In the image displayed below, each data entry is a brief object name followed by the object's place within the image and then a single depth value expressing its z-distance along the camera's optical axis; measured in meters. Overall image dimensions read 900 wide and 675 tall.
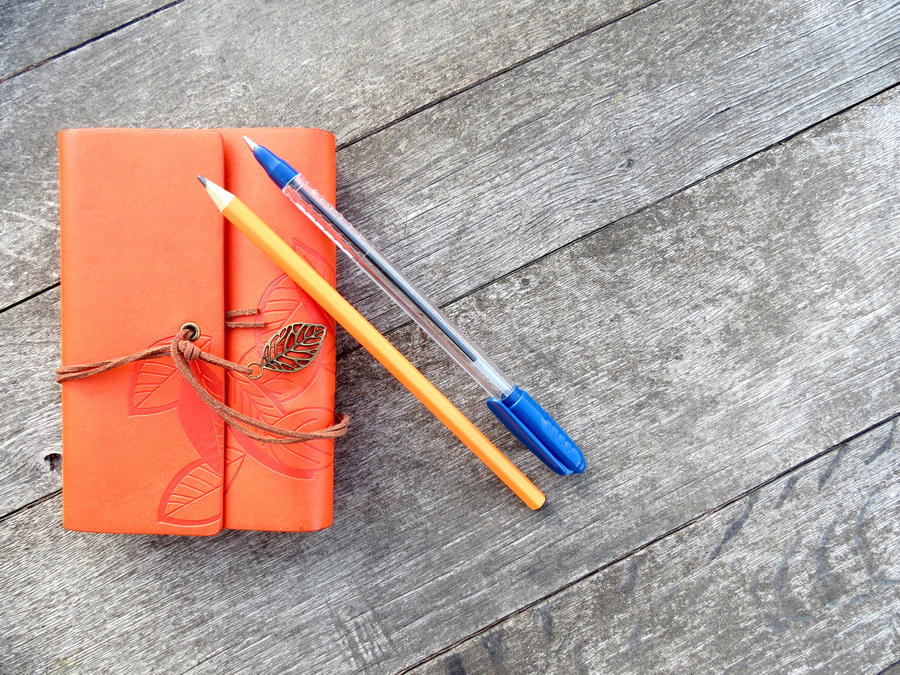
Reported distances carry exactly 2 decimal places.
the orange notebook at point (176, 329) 0.52
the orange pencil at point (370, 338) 0.51
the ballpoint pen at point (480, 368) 0.58
